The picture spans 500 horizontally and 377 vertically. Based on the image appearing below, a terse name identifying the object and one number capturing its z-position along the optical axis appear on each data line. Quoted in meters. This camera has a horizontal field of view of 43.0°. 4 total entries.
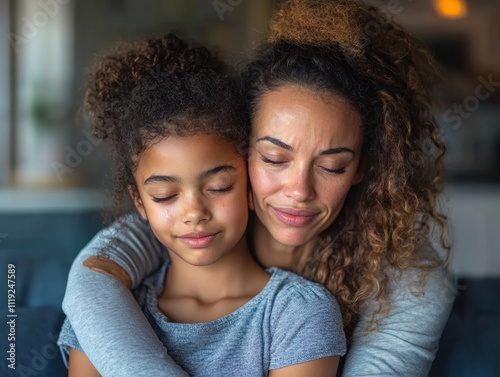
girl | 1.10
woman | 1.17
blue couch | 1.38
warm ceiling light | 3.55
